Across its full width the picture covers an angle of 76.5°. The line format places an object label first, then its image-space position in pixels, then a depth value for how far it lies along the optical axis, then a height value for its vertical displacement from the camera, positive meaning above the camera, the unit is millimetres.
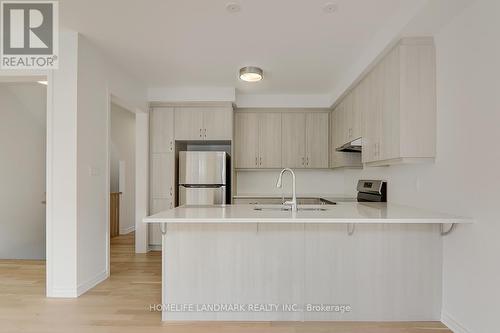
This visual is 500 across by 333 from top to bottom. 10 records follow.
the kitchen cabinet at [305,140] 5195 +449
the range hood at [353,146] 3644 +262
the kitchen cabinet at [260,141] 5195 +429
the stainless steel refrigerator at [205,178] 4711 -164
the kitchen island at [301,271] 2480 -818
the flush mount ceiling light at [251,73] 3818 +1137
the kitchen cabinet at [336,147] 4523 +295
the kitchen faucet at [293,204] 2559 -323
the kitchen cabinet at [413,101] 2547 +544
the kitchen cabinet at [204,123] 4910 +683
